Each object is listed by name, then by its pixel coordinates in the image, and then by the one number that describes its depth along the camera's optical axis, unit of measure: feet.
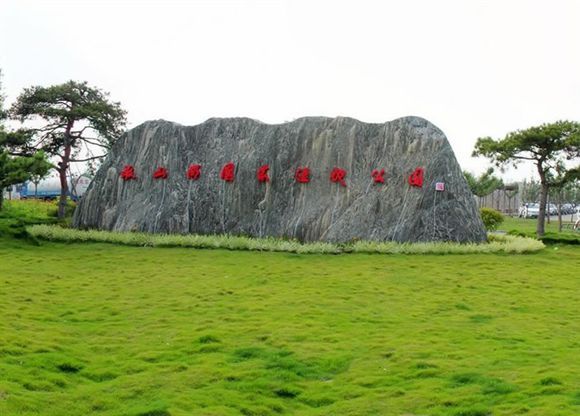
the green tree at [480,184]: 125.80
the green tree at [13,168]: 49.42
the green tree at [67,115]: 69.00
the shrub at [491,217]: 78.02
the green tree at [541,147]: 65.10
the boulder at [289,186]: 52.42
